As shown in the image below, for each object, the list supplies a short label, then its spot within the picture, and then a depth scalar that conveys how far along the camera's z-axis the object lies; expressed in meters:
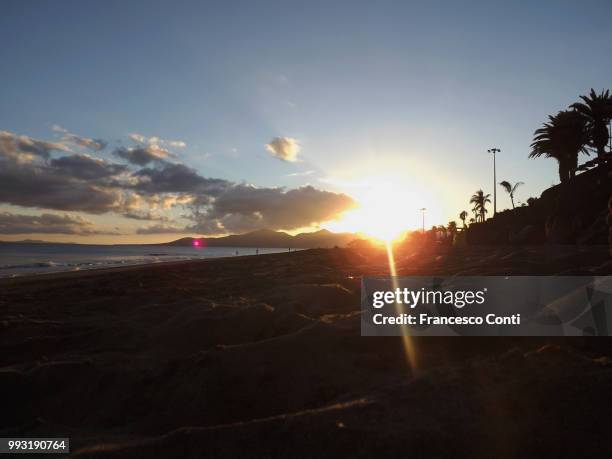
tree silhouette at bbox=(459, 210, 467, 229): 89.75
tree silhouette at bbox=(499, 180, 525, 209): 63.16
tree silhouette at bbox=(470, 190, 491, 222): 77.40
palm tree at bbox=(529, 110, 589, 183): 31.83
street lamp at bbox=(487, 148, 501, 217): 56.26
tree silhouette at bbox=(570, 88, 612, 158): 28.50
